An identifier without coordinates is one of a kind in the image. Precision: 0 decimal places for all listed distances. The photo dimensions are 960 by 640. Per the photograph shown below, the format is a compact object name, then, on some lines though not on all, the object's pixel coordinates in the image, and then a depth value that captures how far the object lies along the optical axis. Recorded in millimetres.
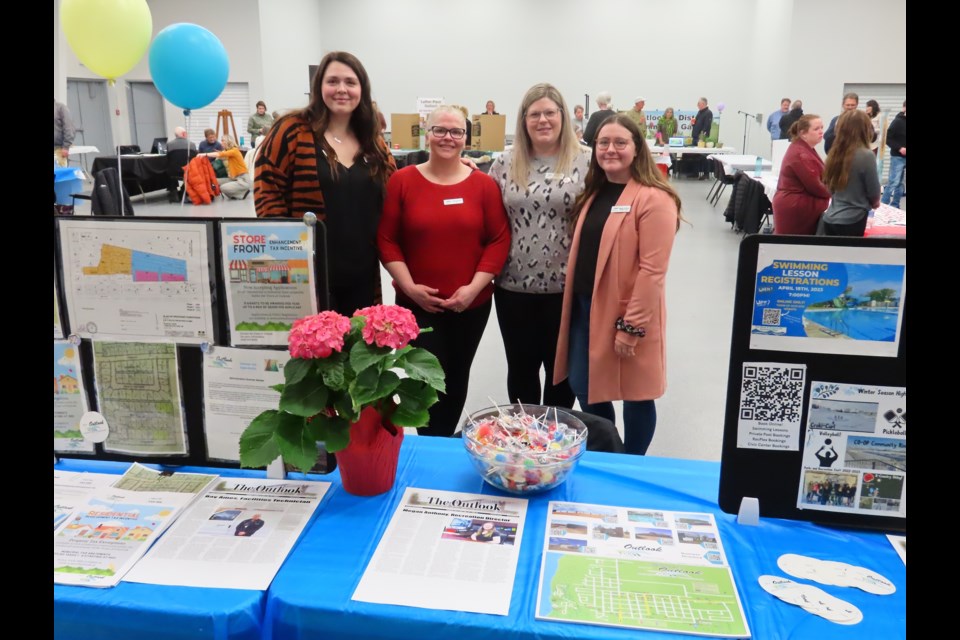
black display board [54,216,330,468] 1307
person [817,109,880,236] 4574
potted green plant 1170
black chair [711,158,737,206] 9344
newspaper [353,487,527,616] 1030
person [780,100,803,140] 11008
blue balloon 5184
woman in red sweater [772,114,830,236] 5031
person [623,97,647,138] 12732
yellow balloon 4512
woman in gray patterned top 2303
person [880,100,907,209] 7745
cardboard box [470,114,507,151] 8797
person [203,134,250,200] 9789
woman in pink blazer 2094
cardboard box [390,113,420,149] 9273
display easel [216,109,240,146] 11786
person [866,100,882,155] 8016
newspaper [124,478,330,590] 1081
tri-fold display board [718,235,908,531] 1125
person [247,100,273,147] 11834
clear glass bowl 1293
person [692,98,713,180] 13123
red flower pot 1266
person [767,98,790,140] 11867
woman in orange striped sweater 2104
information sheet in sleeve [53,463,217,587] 1103
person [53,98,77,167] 7569
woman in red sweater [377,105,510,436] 2238
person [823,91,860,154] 8525
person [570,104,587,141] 11619
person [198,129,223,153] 10575
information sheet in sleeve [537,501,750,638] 990
